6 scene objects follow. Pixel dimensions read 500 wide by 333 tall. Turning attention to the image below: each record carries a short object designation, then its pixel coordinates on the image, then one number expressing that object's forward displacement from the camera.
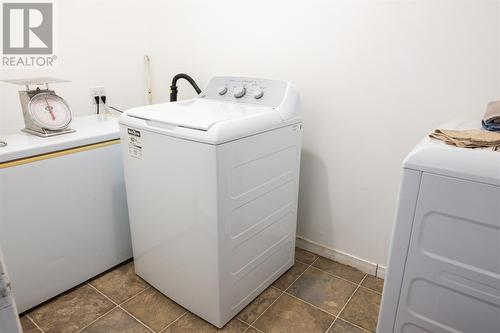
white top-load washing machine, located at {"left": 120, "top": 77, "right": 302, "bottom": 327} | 1.25
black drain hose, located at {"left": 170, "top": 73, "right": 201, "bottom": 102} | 1.94
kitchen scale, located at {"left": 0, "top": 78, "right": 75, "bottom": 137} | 1.53
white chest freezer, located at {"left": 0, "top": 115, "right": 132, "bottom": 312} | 1.38
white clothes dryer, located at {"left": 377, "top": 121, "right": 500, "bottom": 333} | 0.84
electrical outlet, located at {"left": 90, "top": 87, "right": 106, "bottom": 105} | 2.06
